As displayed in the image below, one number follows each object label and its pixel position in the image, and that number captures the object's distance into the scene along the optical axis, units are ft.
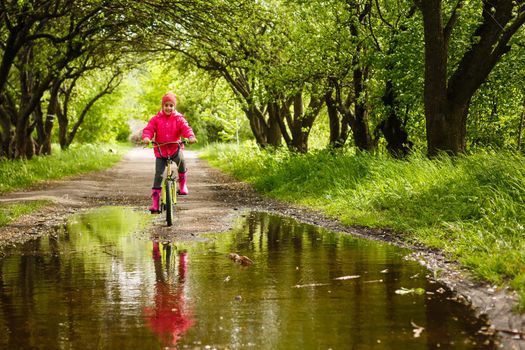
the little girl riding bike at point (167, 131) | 69.36
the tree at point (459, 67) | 77.97
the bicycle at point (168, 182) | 69.05
